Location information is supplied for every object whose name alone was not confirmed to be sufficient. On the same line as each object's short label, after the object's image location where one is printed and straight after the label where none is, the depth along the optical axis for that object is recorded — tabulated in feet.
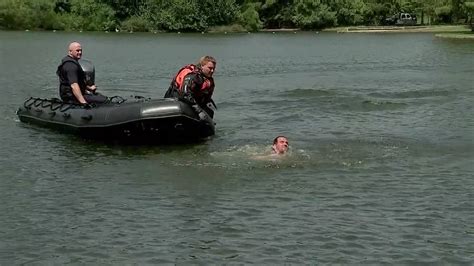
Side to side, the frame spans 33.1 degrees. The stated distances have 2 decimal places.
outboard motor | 56.75
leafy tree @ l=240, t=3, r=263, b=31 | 283.38
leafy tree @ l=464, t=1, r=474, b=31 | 200.05
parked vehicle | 307.52
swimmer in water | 44.75
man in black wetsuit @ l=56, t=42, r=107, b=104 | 51.88
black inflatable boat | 48.47
